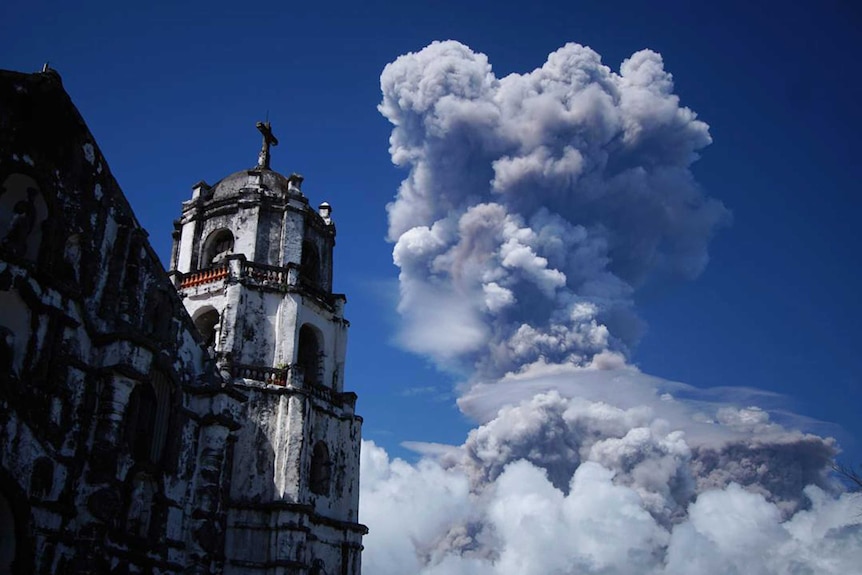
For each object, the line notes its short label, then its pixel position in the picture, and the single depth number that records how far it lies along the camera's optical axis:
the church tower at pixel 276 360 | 24.41
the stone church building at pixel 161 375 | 15.38
